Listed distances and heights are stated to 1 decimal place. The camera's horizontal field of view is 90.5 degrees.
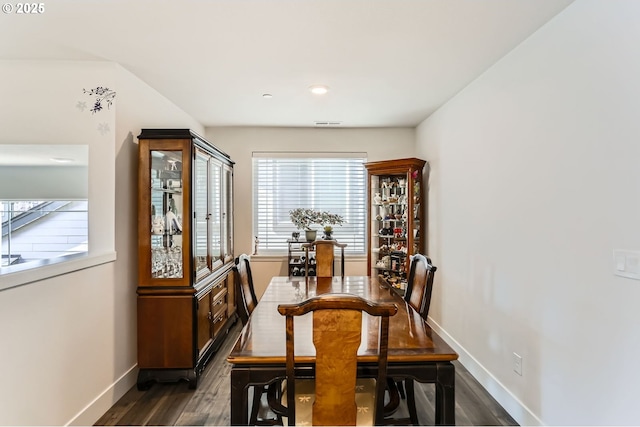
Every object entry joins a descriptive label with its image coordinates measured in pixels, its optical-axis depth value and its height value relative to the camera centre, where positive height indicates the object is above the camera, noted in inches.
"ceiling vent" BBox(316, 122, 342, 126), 163.5 +47.2
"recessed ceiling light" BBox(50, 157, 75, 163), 134.2 +24.4
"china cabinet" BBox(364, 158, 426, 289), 153.5 -1.4
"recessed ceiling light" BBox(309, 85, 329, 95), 113.9 +45.8
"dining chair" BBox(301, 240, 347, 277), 124.6 -16.7
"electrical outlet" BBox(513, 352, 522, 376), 84.0 -40.2
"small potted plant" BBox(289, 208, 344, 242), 165.9 -2.9
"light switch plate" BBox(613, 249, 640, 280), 54.6 -8.9
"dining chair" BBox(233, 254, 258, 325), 74.2 -18.7
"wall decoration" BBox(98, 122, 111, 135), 94.5 +25.7
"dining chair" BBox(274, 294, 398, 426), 47.8 -21.6
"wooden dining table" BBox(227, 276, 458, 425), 54.8 -24.8
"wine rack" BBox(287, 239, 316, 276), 168.2 -23.9
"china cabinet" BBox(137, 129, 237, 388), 100.8 -15.0
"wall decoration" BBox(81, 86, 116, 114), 94.7 +35.7
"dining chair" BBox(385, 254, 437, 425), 71.6 -22.5
